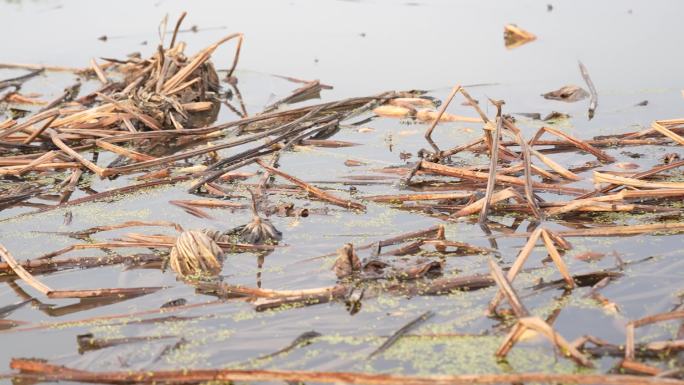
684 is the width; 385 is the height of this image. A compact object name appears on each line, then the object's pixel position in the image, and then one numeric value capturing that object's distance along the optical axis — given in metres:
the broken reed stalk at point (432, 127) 8.77
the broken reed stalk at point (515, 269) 5.43
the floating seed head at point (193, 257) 6.51
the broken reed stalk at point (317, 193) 7.96
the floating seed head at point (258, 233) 7.11
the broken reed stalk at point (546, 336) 4.67
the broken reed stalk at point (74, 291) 6.16
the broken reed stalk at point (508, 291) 5.16
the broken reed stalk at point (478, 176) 7.94
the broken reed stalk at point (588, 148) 8.88
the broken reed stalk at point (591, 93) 11.50
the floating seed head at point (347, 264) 6.17
